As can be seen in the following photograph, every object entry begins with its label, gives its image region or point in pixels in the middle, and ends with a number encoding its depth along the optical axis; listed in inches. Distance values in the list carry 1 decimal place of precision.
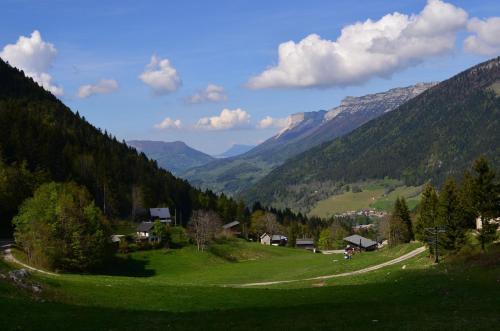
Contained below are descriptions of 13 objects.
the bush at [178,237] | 4910.2
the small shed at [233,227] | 6984.3
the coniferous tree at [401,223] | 5152.6
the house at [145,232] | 4808.1
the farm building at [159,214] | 6087.6
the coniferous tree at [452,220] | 2783.0
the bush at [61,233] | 3070.9
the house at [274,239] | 7573.8
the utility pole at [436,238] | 2702.0
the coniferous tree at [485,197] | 2571.4
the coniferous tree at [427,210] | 3246.8
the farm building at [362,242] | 7315.0
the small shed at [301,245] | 7844.5
